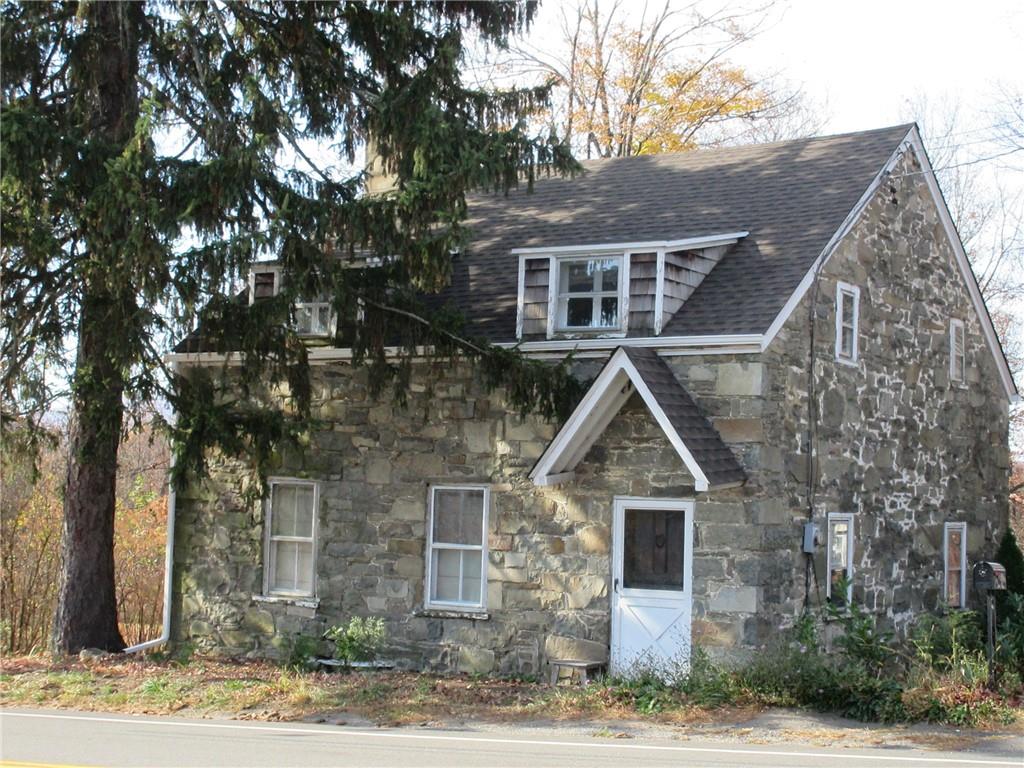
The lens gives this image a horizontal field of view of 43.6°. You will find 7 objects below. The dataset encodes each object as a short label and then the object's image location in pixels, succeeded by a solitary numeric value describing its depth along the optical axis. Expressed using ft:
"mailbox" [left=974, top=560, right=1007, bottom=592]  52.54
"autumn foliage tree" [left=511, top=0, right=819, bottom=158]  98.12
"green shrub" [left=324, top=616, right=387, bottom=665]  51.80
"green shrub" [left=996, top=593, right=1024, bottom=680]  49.85
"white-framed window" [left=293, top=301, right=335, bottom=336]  55.36
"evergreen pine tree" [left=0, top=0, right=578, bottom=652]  44.78
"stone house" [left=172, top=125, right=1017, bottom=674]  47.47
